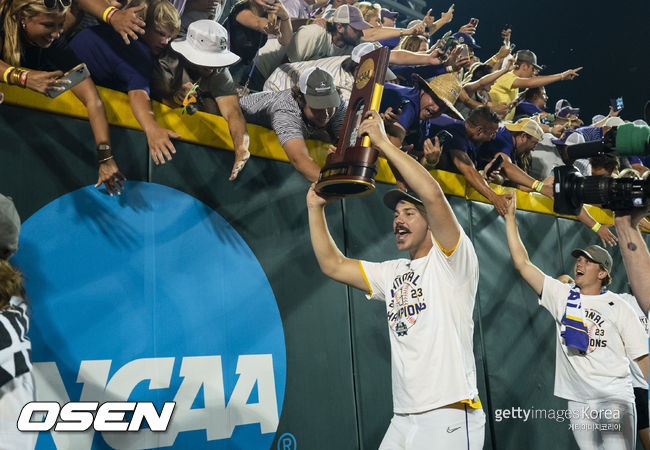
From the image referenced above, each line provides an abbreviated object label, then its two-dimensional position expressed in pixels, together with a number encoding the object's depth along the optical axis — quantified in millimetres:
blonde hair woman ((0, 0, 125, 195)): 2707
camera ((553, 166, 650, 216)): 2219
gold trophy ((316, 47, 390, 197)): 2678
